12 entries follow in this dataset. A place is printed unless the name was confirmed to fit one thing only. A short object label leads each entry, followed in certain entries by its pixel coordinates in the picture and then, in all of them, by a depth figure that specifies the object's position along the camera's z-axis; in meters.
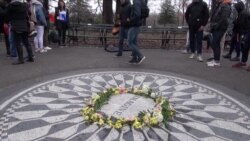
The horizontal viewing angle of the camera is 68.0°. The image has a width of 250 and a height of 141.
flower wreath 2.84
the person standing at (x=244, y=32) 5.10
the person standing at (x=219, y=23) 4.93
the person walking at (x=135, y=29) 4.94
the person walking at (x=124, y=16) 5.19
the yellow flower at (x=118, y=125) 2.78
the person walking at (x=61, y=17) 6.60
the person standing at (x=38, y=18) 5.74
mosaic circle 2.71
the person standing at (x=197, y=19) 5.43
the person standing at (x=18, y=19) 5.03
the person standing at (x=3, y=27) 5.38
